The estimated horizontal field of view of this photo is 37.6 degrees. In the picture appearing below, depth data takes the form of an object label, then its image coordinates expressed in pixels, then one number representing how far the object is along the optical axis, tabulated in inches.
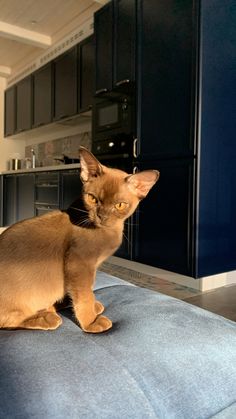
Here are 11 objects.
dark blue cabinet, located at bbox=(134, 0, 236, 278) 91.9
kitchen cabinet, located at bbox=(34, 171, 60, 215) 154.5
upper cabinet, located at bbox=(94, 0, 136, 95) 113.8
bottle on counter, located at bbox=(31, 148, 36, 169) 227.0
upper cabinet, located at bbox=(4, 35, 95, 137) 153.6
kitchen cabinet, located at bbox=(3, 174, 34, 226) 179.3
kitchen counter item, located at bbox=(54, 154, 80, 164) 163.6
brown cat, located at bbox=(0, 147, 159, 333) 30.6
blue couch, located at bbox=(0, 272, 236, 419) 20.9
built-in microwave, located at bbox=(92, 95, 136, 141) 116.3
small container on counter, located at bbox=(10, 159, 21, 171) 237.0
